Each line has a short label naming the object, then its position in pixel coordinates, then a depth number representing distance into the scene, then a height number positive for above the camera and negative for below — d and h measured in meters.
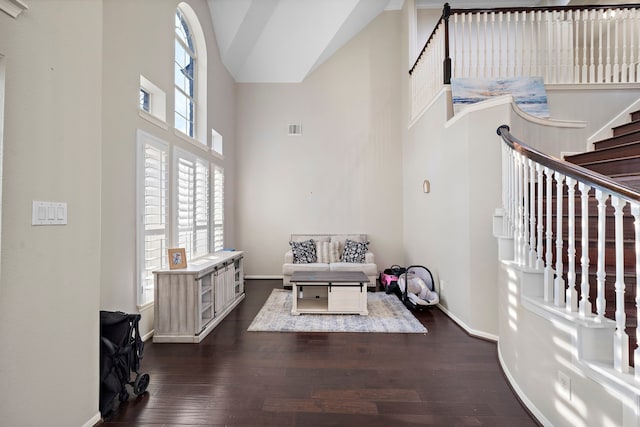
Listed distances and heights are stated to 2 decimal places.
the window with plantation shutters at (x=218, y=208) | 4.95 +0.11
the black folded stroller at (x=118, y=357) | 1.97 -1.01
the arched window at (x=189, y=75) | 3.93 +2.02
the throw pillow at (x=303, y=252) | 5.38 -0.68
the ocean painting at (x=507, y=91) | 3.71 +1.61
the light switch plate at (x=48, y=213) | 1.48 +0.01
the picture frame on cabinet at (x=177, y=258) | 3.19 -0.48
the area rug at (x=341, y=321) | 3.38 -1.30
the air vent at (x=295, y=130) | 6.04 +1.75
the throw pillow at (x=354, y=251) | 5.41 -0.66
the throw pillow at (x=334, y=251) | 5.59 -0.68
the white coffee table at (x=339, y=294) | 3.82 -1.02
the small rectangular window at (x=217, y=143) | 5.09 +1.27
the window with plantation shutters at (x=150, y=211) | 2.94 +0.04
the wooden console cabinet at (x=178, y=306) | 3.04 -0.94
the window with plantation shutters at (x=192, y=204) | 3.72 +0.16
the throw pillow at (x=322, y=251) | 5.57 -0.68
